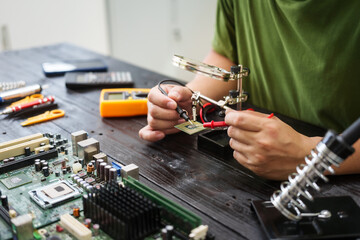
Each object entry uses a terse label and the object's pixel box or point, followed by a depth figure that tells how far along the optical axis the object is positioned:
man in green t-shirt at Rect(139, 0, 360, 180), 0.94
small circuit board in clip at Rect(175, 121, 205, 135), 1.08
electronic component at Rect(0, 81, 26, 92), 1.57
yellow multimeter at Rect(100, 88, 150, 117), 1.36
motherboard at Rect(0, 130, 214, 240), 0.76
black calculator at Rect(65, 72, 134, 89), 1.63
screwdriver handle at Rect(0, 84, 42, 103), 1.47
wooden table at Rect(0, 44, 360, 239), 0.85
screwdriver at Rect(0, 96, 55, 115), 1.37
